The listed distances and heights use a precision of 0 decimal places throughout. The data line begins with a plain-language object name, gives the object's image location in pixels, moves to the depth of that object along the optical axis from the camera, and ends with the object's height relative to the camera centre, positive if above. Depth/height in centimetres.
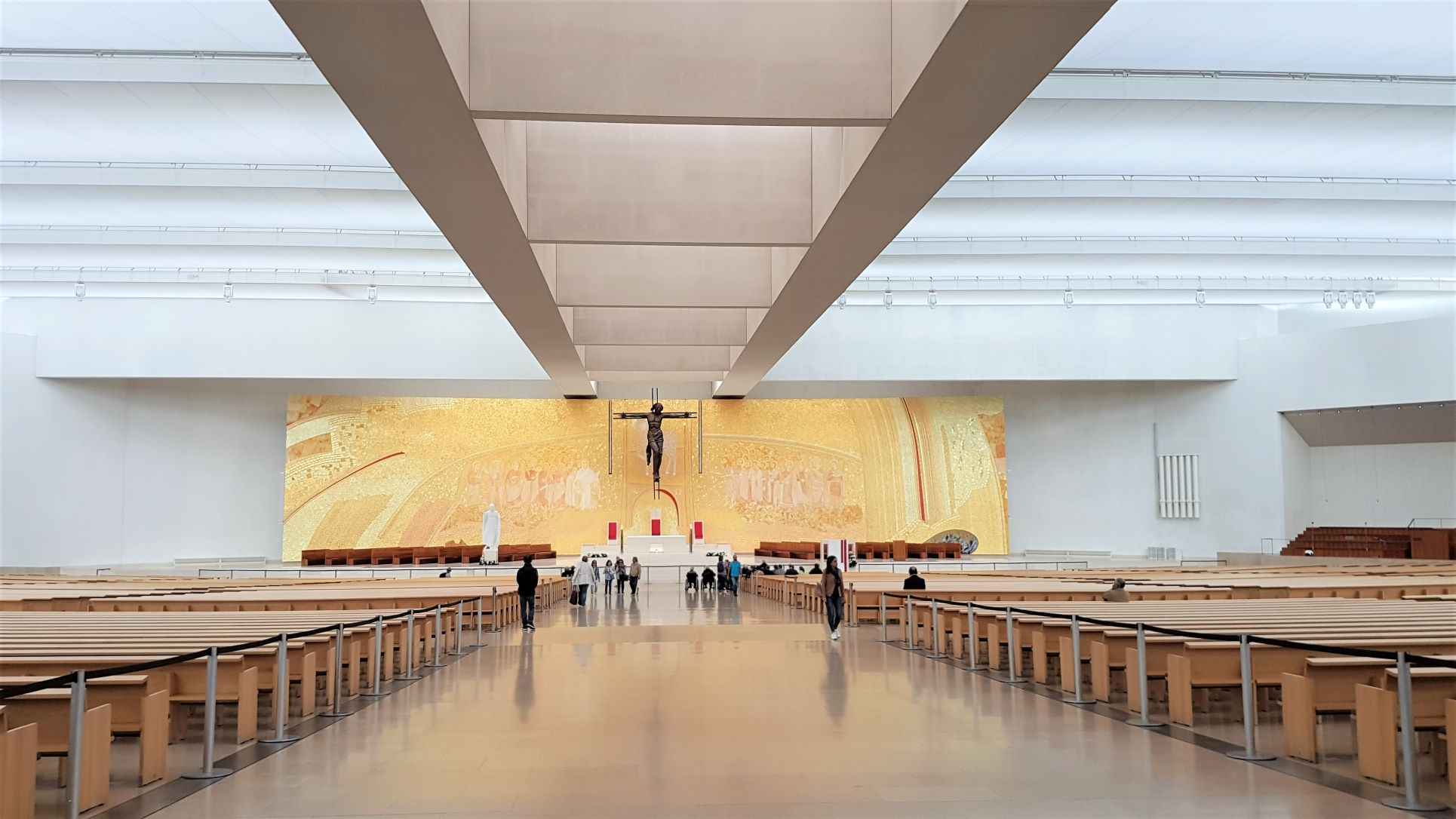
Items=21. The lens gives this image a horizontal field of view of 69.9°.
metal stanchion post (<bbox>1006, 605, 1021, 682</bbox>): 913 -128
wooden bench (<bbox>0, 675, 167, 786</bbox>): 520 -103
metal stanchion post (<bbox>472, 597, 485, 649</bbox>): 1355 -152
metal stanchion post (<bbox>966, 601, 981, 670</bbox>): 998 -132
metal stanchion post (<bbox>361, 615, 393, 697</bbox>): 880 -128
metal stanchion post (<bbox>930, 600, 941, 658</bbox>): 1123 -133
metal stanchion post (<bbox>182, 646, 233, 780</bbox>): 572 -119
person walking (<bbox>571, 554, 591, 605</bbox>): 1967 -134
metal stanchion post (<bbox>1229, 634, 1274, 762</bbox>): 593 -121
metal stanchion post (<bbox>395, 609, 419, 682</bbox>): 998 -130
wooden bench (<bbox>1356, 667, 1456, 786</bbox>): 527 -111
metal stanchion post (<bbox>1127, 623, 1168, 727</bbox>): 696 -127
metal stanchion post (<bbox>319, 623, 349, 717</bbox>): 784 -123
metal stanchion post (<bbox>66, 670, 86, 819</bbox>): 468 -108
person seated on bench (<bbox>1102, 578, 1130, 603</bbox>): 1232 -108
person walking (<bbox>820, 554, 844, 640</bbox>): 1277 -107
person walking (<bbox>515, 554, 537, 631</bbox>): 1449 -111
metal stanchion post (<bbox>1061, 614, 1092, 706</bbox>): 794 -127
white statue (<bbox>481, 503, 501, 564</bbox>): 2998 -68
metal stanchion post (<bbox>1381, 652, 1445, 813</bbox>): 483 -118
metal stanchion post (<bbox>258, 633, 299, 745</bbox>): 677 -121
